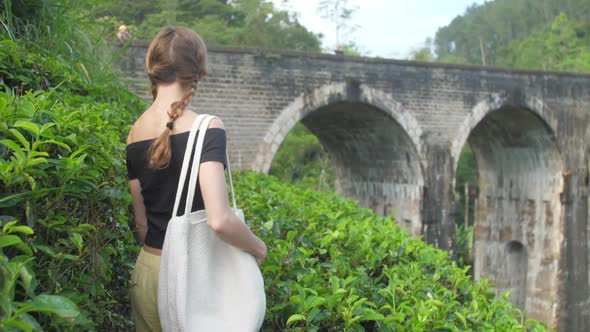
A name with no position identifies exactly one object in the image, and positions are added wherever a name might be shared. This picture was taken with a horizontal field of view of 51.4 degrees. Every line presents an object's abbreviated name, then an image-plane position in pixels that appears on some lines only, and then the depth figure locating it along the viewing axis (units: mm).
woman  1568
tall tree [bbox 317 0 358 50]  25438
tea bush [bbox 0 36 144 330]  1073
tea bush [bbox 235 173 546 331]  1883
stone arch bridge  9711
